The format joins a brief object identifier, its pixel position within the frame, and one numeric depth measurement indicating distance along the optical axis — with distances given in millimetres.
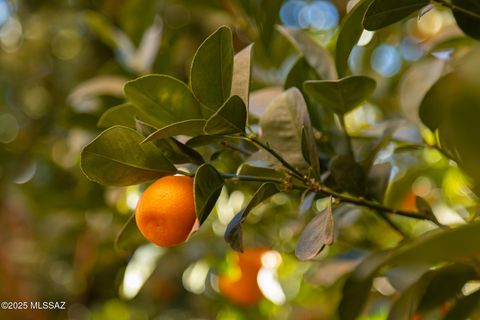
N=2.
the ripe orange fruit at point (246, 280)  1285
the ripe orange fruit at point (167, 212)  564
